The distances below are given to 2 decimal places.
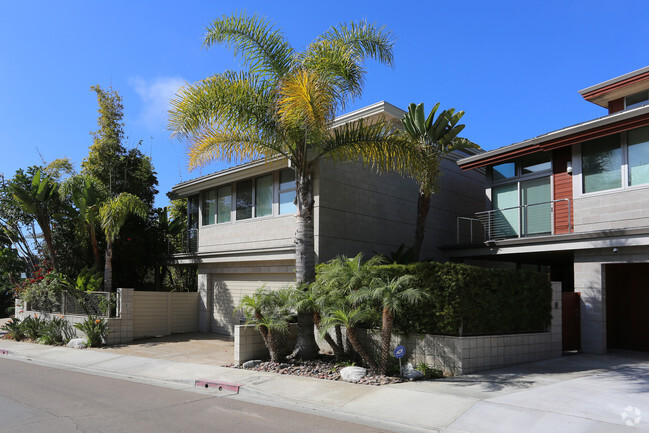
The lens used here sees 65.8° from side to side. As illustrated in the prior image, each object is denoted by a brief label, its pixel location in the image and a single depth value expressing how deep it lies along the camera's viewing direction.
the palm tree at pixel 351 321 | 10.59
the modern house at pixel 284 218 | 15.65
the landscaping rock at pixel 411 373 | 10.27
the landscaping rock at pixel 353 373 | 10.29
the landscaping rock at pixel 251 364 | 12.05
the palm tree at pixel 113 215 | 17.55
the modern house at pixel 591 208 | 12.37
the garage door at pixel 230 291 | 17.33
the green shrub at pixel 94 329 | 16.25
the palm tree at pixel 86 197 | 18.20
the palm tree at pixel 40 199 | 19.11
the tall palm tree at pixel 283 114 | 12.33
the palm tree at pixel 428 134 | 15.38
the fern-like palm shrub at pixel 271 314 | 11.98
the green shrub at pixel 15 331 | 19.08
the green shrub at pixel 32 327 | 18.39
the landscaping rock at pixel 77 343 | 16.39
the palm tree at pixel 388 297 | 10.20
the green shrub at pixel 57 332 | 17.62
